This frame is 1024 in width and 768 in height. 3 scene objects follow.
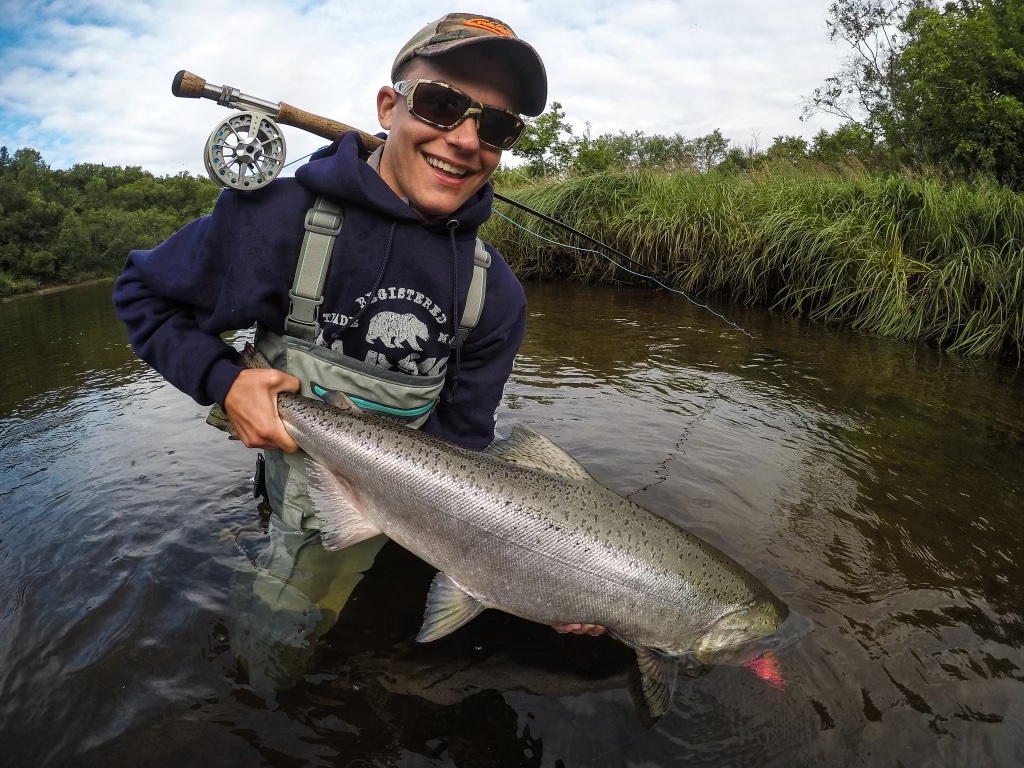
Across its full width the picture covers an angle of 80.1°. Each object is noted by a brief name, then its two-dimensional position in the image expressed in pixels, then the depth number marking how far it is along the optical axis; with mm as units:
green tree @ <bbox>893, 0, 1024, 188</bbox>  12547
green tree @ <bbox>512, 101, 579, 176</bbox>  25547
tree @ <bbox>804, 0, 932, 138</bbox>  21906
